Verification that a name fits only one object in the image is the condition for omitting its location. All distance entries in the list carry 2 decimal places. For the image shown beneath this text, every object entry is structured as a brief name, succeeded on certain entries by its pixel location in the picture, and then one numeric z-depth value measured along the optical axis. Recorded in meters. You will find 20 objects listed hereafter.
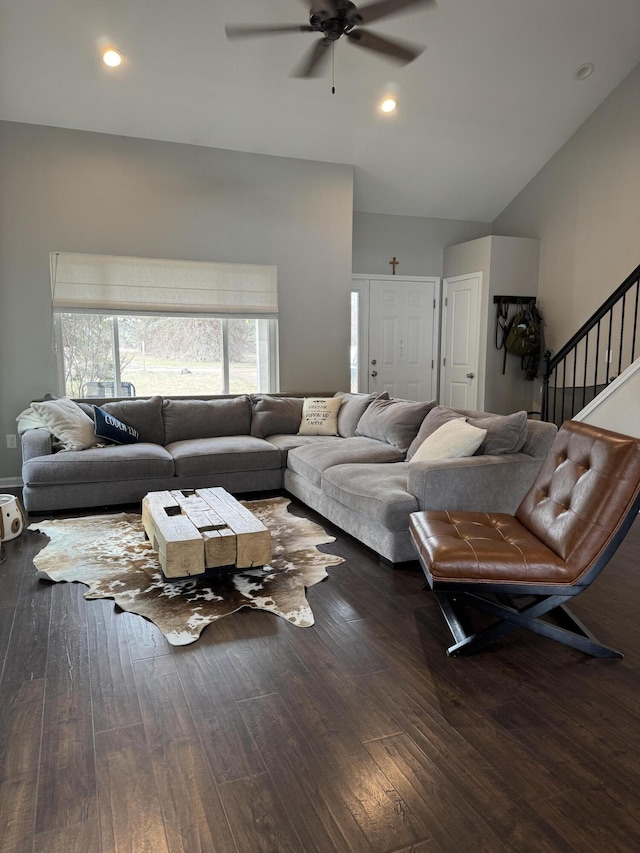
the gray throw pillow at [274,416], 5.41
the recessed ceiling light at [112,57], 4.45
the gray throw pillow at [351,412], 5.18
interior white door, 7.15
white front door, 7.33
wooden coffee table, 2.91
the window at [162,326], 5.38
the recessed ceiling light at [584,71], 5.45
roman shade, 5.30
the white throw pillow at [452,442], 3.50
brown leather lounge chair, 2.29
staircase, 5.48
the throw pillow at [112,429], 4.70
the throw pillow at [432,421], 4.00
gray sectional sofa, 3.39
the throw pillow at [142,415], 5.03
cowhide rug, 2.78
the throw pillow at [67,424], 4.47
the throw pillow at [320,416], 5.41
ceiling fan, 3.35
